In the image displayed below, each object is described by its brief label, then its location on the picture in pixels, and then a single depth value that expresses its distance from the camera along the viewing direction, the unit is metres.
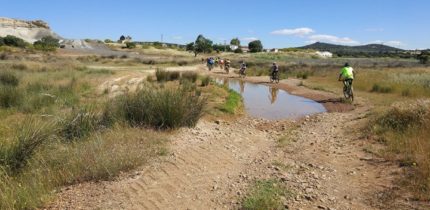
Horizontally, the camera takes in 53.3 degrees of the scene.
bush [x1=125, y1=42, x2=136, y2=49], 141.89
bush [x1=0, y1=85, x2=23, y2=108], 15.66
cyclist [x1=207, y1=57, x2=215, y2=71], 49.25
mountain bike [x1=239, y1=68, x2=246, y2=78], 41.74
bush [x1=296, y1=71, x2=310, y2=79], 40.72
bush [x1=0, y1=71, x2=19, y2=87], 21.03
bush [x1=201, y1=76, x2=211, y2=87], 26.67
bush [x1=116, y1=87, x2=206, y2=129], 10.77
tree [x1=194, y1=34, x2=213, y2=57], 127.62
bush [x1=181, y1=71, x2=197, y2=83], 29.08
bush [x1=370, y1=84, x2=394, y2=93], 24.95
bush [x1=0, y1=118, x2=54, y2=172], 7.38
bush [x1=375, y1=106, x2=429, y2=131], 10.96
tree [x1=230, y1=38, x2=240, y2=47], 174.00
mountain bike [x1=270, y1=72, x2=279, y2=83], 35.37
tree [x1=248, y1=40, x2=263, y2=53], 161.00
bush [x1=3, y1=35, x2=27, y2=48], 96.56
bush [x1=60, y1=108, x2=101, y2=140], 9.39
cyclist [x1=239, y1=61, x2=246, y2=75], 41.50
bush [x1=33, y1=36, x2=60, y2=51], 86.76
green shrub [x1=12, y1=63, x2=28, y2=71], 33.21
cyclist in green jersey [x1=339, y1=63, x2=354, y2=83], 20.52
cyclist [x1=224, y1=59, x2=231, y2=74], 46.67
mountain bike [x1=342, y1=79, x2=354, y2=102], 20.70
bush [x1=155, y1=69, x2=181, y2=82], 29.31
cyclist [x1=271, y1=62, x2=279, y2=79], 34.26
